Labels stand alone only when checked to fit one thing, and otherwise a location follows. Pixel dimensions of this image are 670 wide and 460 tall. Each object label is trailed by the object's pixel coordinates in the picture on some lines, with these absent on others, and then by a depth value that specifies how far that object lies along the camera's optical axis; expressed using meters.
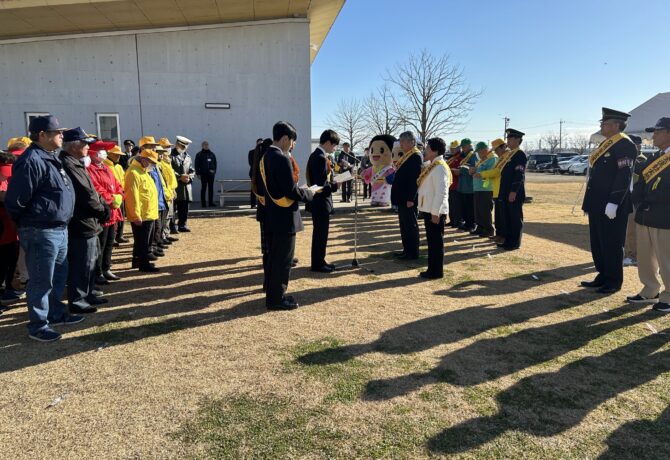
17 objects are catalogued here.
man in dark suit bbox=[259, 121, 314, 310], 4.85
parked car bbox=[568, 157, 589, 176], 37.88
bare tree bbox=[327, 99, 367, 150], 43.00
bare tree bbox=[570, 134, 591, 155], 104.57
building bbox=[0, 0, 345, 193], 14.54
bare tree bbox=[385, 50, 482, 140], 28.77
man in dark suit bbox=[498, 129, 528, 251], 8.36
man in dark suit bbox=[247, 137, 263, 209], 12.60
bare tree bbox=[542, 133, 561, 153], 106.00
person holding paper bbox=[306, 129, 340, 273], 6.45
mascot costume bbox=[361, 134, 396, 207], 8.10
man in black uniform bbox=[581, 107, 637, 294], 5.62
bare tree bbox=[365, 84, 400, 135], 32.44
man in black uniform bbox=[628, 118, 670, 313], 5.08
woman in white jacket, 6.25
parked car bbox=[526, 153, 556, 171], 44.19
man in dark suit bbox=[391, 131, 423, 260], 7.27
